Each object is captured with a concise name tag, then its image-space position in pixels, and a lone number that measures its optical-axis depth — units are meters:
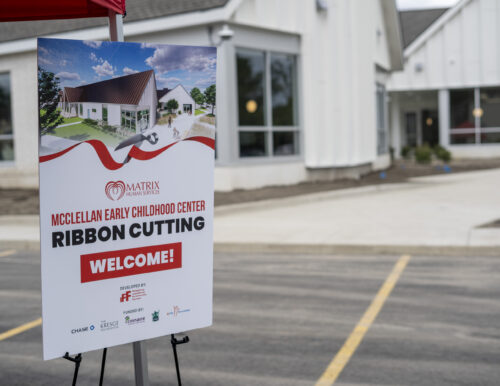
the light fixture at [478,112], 31.36
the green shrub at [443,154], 28.61
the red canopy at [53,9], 3.51
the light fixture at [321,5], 19.73
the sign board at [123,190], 3.11
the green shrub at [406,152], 31.66
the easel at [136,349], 3.42
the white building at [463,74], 30.92
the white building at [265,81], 17.02
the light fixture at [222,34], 16.28
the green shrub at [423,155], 27.20
